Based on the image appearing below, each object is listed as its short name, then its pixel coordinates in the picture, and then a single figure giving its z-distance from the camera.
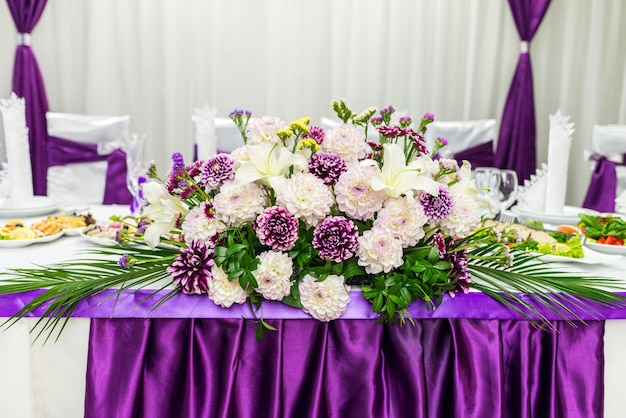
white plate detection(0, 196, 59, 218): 1.75
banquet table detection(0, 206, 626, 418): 1.03
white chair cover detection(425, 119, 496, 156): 2.96
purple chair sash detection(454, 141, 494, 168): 2.97
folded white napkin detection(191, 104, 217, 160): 1.94
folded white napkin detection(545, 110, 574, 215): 1.85
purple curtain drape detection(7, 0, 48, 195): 3.36
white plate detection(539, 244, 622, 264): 1.26
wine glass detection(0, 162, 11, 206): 1.83
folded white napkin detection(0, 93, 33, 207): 1.77
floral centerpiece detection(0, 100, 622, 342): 0.92
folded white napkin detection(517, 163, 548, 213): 1.94
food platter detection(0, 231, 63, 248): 1.32
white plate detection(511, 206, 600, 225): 1.78
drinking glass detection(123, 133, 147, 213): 1.72
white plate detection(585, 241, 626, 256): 1.40
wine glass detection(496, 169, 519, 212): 1.68
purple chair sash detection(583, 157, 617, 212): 2.50
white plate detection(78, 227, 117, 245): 1.38
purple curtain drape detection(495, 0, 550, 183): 3.64
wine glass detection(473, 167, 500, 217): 1.68
